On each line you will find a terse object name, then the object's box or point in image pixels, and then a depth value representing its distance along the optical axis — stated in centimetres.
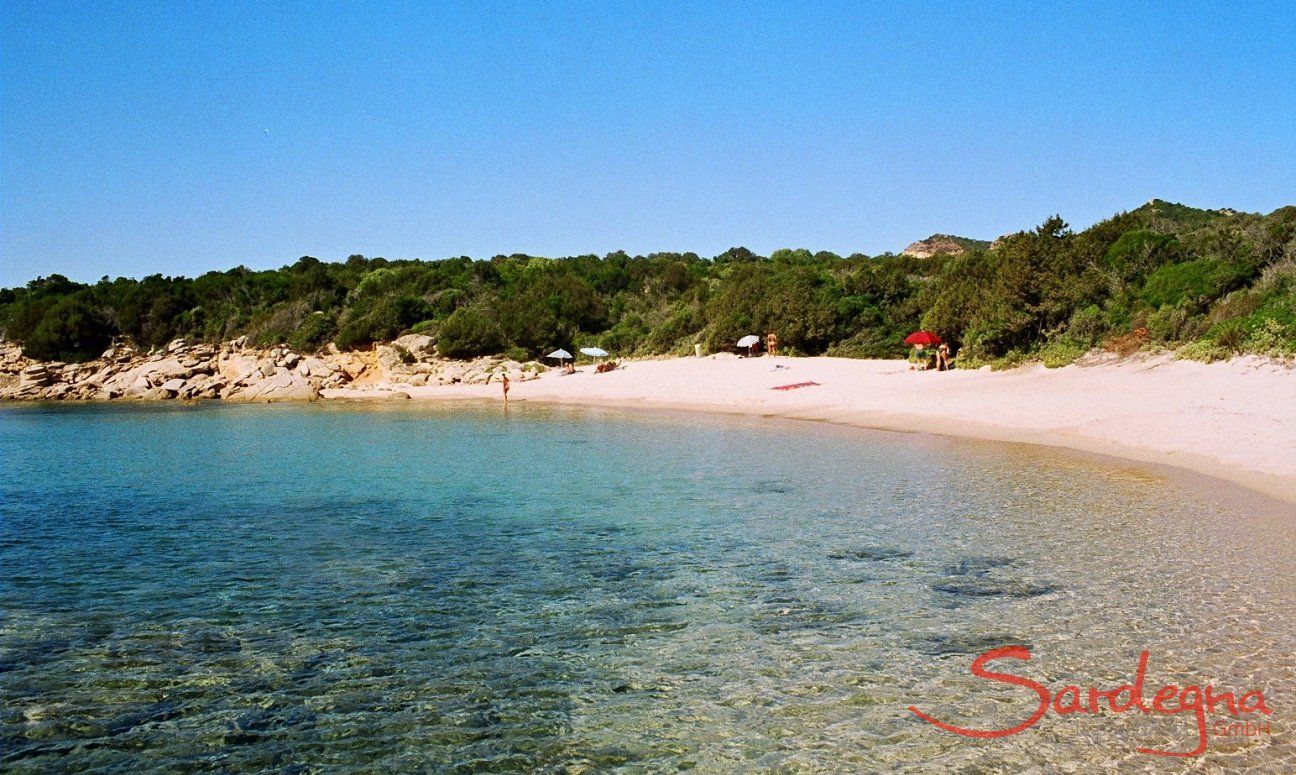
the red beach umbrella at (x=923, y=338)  3569
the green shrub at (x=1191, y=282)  2783
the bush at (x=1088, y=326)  3005
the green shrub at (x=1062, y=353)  2899
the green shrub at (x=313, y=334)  5547
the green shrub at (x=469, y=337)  5078
